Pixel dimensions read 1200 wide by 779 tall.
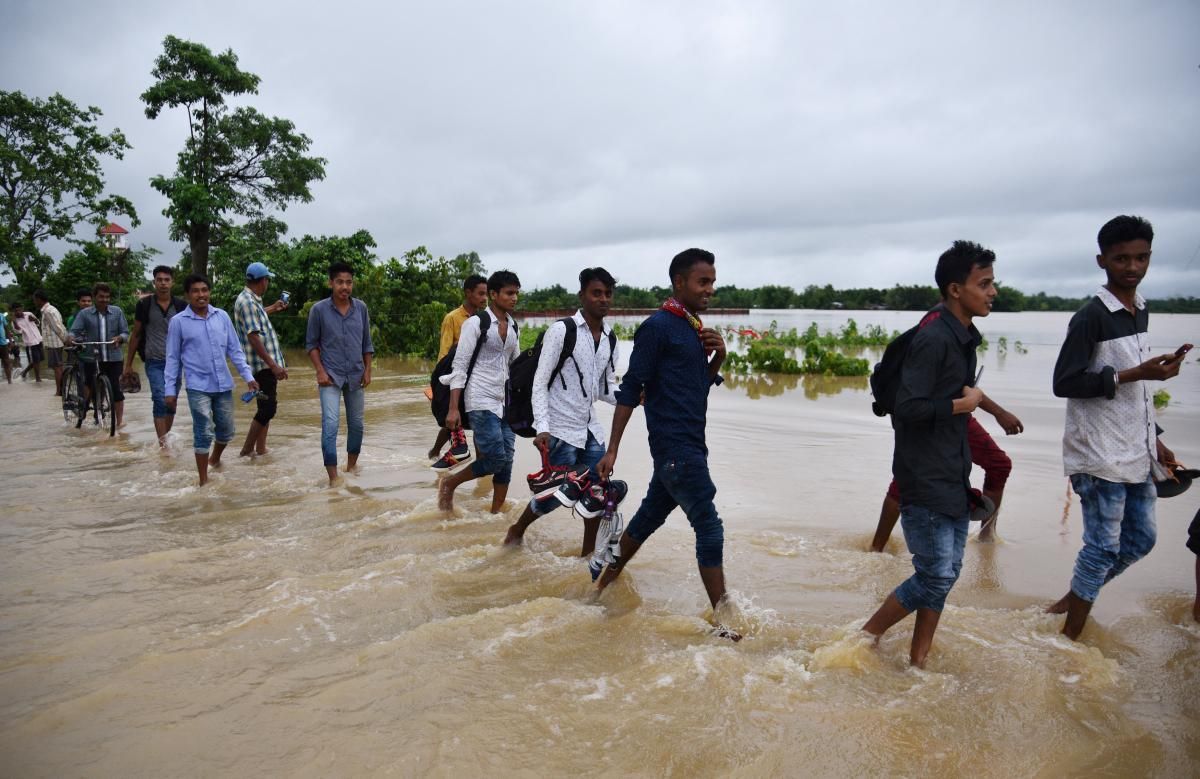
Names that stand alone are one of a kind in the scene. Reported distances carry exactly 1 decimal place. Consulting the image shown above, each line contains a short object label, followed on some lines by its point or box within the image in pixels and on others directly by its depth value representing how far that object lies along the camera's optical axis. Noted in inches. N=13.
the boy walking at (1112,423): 148.8
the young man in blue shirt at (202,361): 291.1
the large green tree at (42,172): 1096.8
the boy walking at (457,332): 267.8
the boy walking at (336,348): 285.4
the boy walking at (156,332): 359.3
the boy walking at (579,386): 192.9
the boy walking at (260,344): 313.9
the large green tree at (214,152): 1104.0
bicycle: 418.0
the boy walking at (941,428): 132.2
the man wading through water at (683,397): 156.3
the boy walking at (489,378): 236.7
